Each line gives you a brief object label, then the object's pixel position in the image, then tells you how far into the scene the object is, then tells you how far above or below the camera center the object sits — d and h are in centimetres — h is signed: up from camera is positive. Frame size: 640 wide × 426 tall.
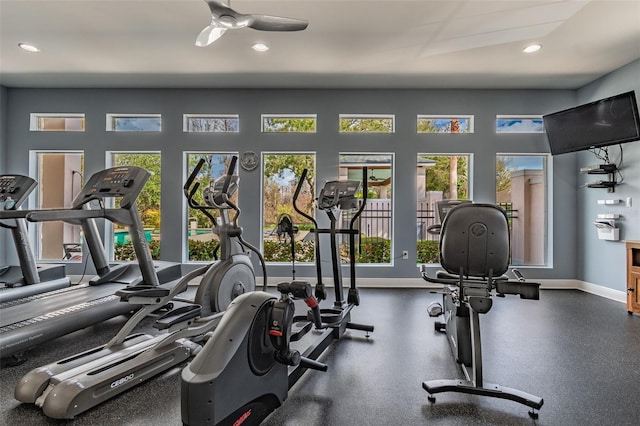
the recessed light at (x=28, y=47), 406 +217
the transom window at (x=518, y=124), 542 +159
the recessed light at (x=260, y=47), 399 +214
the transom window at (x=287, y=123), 555 +163
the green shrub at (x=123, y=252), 563 -64
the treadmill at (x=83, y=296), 257 -85
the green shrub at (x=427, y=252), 552 -61
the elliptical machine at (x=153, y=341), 196 -99
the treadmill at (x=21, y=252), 361 -42
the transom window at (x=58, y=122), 560 +165
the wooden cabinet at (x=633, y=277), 387 -73
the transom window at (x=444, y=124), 552 +160
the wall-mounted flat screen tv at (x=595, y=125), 411 +130
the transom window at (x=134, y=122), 557 +165
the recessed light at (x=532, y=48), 396 +212
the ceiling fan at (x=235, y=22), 254 +163
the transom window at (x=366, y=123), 554 +161
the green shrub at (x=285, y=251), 559 -60
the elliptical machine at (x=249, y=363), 150 -76
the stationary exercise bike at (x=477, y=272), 201 -37
